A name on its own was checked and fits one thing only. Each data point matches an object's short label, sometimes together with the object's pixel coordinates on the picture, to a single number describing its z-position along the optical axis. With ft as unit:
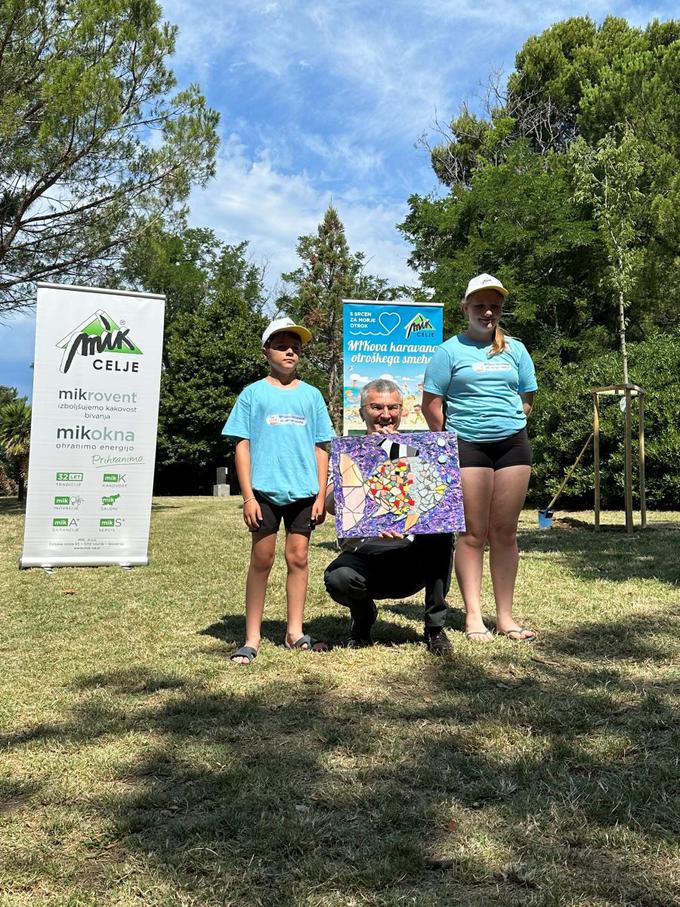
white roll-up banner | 25.36
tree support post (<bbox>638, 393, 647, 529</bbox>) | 35.29
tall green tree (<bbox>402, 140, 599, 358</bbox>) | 65.87
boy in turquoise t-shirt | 13.50
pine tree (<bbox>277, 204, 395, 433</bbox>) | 108.78
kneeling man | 13.26
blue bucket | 37.70
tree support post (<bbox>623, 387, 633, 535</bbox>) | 32.24
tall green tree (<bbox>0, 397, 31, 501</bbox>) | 74.79
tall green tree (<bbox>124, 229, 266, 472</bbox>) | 99.40
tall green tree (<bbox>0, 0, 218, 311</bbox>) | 43.21
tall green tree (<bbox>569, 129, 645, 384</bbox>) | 40.81
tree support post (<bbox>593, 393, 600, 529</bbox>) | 37.42
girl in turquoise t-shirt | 14.21
